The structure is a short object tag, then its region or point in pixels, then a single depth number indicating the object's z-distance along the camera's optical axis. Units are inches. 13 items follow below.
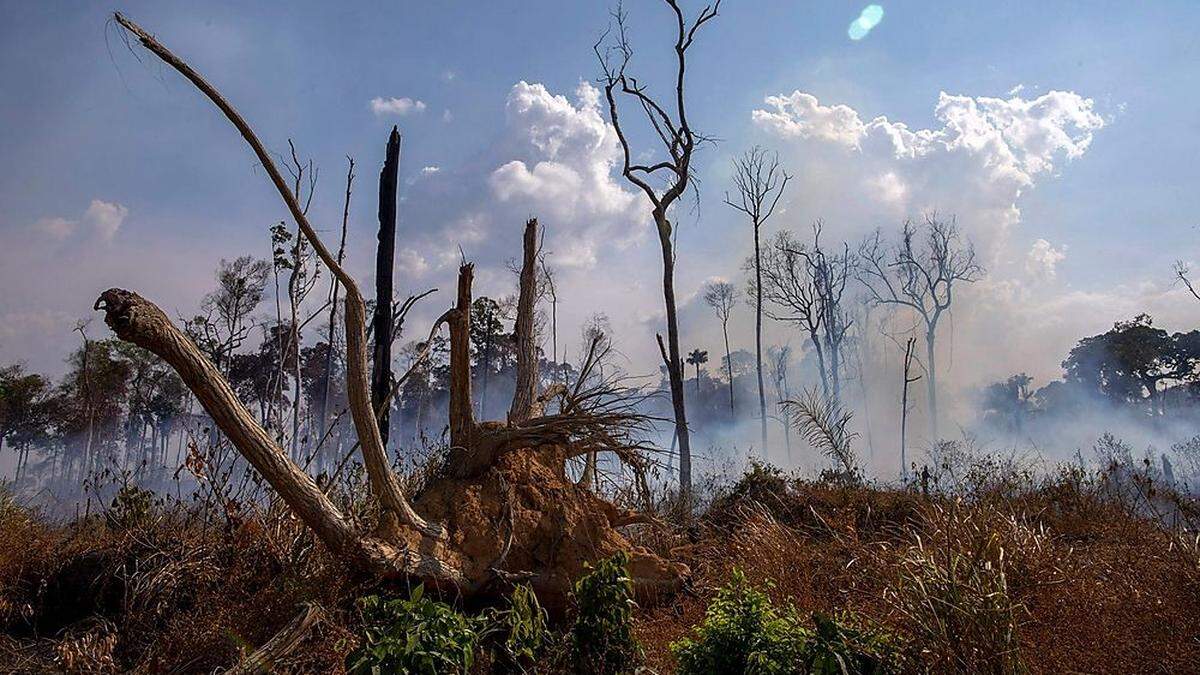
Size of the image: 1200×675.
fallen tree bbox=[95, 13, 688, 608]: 201.9
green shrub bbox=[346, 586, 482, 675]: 156.3
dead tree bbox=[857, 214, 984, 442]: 1483.8
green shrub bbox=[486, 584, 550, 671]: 199.5
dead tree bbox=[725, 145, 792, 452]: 1031.6
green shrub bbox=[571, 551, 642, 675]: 189.9
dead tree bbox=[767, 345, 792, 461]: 1903.3
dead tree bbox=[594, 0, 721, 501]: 651.5
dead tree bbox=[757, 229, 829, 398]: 1380.4
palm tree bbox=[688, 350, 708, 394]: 1795.0
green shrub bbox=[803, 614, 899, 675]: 156.2
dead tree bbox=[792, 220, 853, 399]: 1453.0
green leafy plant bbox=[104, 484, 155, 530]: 287.1
